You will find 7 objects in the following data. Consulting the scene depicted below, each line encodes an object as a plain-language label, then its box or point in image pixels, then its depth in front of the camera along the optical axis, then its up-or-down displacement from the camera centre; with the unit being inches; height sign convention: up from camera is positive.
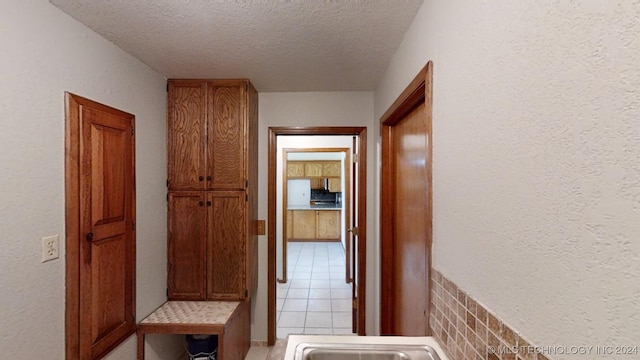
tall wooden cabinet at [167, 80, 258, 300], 90.3 -1.9
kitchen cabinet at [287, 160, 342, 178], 294.5 +13.1
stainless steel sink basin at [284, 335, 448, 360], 41.9 -24.9
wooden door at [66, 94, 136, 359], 56.3 -10.0
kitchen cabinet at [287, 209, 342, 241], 276.8 -42.1
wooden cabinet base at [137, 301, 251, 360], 75.6 -37.9
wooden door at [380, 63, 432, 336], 52.8 -7.4
